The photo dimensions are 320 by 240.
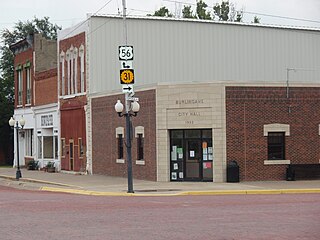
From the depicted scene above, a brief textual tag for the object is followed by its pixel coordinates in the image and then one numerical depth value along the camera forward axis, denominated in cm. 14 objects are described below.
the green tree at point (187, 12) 7300
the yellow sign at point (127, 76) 2836
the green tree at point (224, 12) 7612
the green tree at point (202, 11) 7225
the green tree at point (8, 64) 6450
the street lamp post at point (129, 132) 2761
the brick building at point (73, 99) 4256
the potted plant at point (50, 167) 4606
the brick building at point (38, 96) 4844
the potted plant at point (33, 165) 5009
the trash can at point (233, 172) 3172
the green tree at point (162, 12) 6999
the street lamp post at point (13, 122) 4098
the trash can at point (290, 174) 3231
